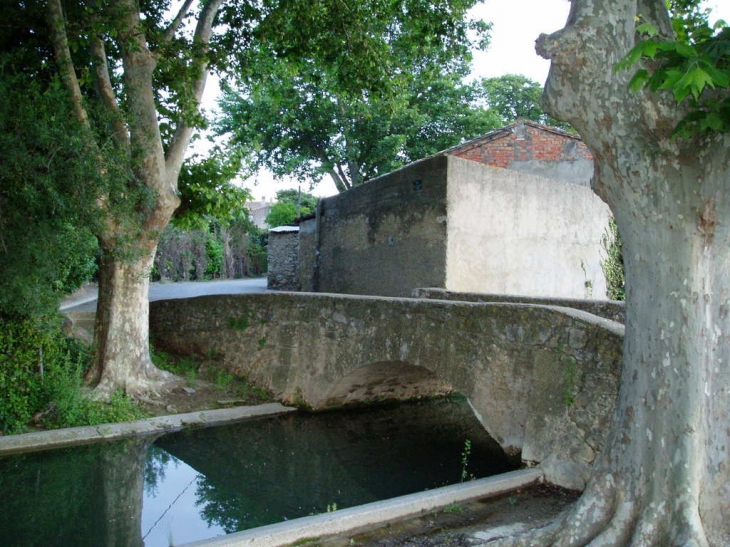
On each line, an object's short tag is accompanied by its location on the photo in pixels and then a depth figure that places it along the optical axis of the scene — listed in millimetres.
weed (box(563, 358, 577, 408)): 4895
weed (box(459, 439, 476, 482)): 6309
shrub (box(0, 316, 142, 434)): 7352
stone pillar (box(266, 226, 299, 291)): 20906
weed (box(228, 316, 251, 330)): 9805
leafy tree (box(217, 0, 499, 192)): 23422
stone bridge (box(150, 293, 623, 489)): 4828
